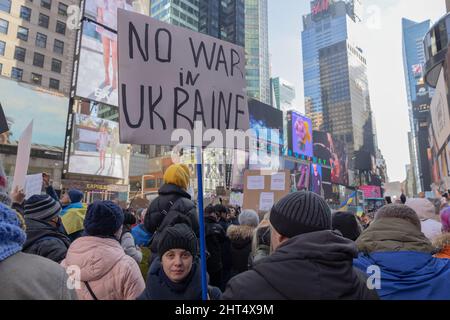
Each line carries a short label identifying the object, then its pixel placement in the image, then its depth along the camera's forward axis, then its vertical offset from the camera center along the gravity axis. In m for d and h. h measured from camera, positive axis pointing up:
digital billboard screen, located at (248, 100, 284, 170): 57.19 +12.45
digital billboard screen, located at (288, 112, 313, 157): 66.12 +13.29
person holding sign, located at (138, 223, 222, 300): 2.37 -0.56
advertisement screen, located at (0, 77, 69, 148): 31.44 +8.74
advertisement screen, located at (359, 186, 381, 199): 75.09 +1.80
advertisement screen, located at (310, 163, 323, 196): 65.03 +5.24
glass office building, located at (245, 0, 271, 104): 119.12 +59.81
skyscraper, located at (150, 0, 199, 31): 83.38 +49.20
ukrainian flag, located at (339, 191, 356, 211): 12.11 -0.21
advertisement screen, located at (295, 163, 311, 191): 66.31 +4.64
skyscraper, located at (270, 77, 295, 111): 148.88 +51.01
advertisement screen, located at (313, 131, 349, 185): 78.25 +11.32
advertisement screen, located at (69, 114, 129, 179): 32.84 +5.24
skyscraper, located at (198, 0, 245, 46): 87.00 +48.78
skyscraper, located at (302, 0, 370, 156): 155.88 +64.90
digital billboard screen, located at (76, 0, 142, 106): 32.12 +14.55
